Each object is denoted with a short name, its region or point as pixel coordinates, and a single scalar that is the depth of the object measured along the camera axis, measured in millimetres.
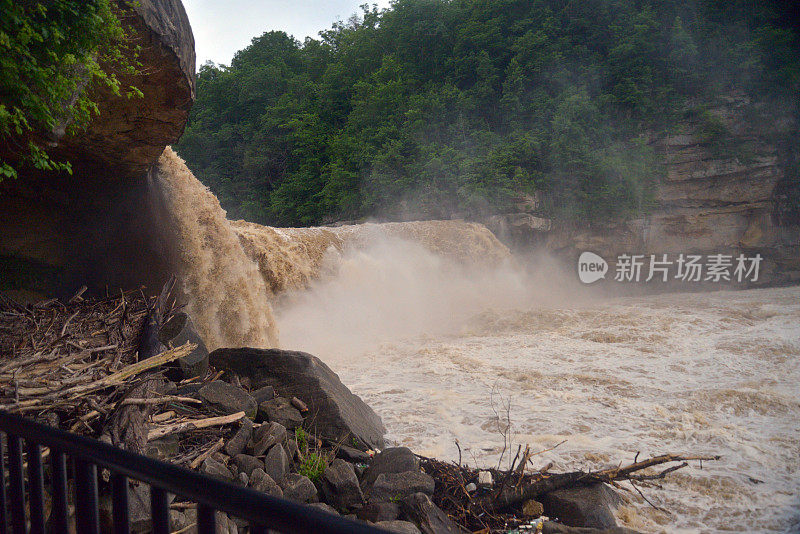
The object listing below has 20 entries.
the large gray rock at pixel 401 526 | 2854
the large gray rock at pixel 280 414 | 4203
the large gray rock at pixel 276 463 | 3418
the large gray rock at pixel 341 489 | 3340
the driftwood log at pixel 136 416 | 2922
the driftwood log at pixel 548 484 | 3432
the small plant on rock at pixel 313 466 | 3548
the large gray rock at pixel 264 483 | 3181
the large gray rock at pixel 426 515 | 3020
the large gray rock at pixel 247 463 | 3381
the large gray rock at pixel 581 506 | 3273
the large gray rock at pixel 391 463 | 3655
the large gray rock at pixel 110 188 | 4539
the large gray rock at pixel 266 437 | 3646
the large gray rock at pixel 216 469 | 3164
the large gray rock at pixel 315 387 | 4367
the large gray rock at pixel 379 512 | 3096
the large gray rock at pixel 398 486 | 3332
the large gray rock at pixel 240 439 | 3562
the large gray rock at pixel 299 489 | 3234
